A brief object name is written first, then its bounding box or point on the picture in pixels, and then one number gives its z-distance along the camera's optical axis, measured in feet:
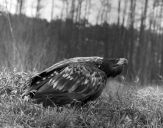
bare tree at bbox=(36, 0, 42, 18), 50.40
